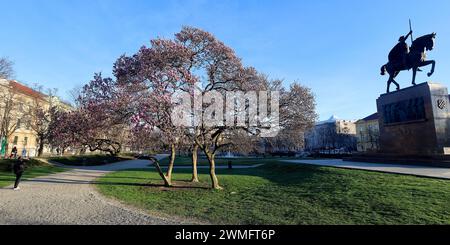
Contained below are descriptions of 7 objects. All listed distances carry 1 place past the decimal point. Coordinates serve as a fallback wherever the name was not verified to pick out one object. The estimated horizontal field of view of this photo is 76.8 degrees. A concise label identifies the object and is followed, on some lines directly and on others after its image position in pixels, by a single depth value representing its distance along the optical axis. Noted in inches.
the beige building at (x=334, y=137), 3358.8
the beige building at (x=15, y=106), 1407.5
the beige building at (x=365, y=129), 2913.4
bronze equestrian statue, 706.2
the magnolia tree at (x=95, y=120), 498.6
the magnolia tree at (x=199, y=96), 477.4
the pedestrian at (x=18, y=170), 544.1
